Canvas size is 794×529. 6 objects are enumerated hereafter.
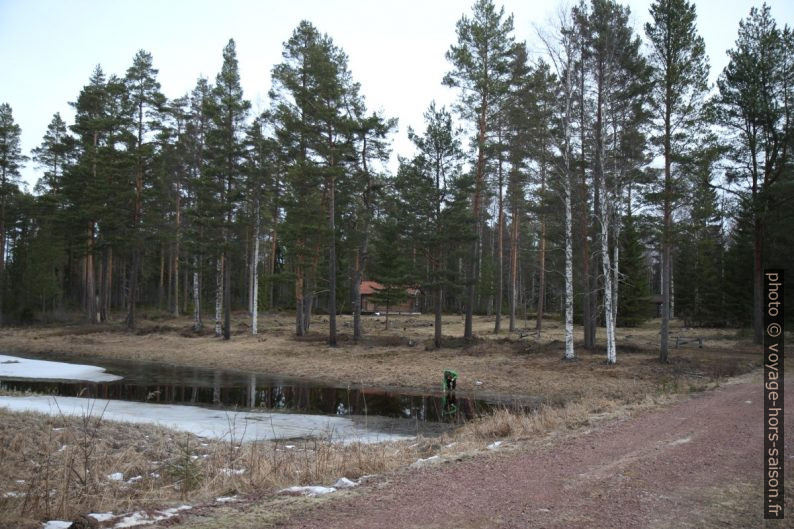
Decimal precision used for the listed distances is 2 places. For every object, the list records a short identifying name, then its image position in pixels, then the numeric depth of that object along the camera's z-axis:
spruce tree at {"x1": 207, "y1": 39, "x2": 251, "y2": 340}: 30.50
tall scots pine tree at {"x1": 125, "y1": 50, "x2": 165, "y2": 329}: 35.50
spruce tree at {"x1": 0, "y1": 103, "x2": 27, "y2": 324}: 40.12
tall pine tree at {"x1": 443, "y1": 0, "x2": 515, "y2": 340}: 24.36
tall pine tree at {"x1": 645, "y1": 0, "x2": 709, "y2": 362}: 18.78
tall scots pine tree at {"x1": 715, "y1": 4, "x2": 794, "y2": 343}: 23.28
